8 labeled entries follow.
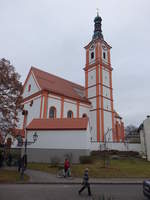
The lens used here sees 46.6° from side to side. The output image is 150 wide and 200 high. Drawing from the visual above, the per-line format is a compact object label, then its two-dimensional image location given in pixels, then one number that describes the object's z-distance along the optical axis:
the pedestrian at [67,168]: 13.72
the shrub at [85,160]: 19.44
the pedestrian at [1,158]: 17.18
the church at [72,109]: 21.37
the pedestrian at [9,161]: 19.41
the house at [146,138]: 25.43
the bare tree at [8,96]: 16.56
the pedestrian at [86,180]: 8.84
